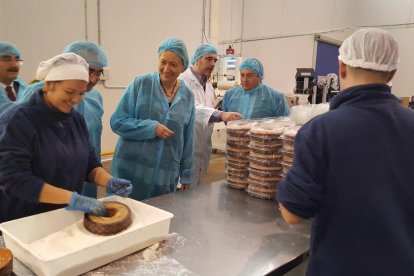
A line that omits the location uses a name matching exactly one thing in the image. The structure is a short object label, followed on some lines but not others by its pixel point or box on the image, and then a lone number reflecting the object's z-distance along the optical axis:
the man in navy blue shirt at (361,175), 0.79
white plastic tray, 0.86
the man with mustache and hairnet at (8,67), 2.30
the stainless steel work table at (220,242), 0.97
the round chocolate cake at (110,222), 1.00
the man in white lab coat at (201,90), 2.51
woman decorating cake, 1.02
